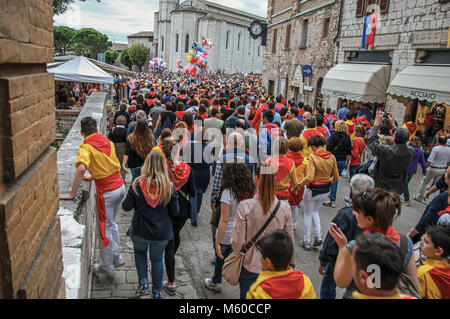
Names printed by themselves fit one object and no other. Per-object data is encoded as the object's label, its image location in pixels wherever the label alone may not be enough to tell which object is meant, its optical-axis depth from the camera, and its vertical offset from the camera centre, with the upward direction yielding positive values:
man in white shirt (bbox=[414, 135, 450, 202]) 7.28 -1.27
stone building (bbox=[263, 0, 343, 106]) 17.91 +2.86
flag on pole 13.76 +2.66
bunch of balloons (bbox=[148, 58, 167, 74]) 40.41 +2.12
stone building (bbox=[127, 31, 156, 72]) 83.48 +11.19
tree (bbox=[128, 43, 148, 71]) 78.44 +6.64
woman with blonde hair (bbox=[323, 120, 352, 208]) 6.81 -0.93
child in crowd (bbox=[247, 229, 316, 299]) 2.14 -1.18
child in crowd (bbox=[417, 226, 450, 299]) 2.57 -1.26
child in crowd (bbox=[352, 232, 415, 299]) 1.85 -0.94
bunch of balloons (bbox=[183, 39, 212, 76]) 34.41 +2.55
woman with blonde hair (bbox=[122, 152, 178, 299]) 3.48 -1.31
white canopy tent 10.18 +0.22
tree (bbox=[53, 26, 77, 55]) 68.06 +7.93
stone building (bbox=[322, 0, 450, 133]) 10.52 +1.35
